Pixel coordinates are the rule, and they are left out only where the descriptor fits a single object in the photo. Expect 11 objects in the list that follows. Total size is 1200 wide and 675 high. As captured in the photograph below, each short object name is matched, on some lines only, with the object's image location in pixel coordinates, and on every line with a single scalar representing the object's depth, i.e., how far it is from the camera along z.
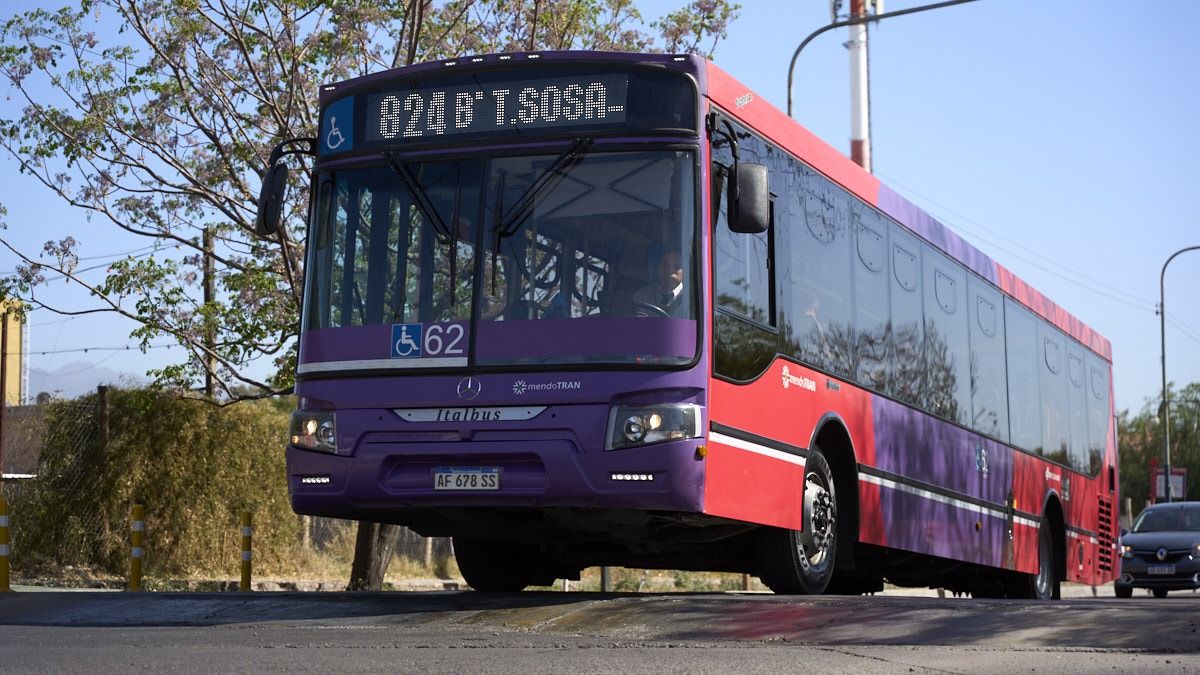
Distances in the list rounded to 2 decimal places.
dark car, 31.95
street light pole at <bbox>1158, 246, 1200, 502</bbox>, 52.12
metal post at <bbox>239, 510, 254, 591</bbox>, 19.44
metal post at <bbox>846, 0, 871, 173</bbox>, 38.62
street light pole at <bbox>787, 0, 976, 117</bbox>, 23.27
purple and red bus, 10.62
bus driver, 10.72
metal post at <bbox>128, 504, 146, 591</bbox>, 17.69
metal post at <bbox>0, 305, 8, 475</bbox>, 32.56
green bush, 22.17
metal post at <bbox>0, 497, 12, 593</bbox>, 15.28
